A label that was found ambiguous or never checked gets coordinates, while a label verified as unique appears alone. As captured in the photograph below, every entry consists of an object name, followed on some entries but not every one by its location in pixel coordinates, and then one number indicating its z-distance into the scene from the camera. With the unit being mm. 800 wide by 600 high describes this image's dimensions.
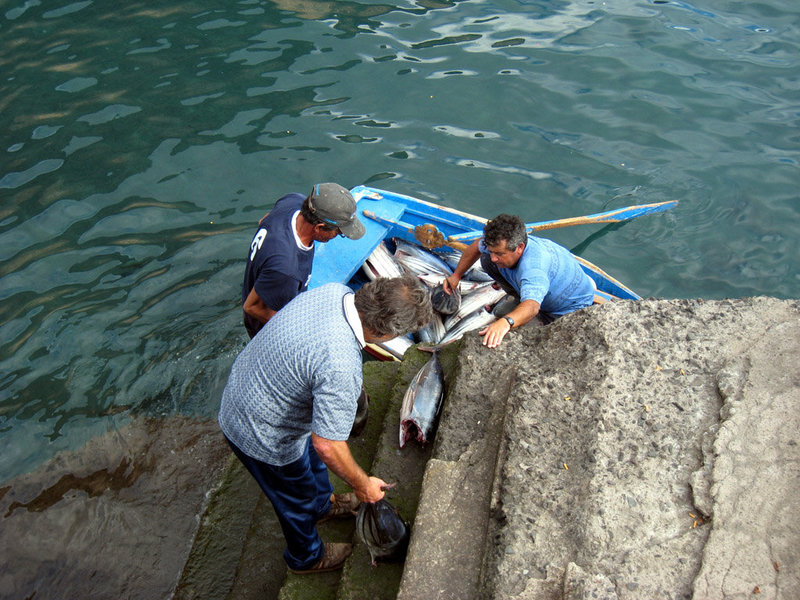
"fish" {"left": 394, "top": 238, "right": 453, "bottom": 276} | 7625
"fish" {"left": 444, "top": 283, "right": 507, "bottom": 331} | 7086
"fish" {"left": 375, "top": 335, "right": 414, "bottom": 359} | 6738
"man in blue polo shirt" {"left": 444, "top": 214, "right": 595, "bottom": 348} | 5477
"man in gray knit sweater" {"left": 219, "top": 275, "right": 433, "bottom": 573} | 3430
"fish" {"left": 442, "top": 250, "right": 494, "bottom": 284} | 7716
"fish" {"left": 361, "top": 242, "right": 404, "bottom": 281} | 7387
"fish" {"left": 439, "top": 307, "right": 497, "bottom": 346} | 6855
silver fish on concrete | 4738
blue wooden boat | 7129
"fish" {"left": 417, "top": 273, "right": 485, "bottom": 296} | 7375
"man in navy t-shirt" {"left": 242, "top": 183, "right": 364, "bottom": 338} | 4965
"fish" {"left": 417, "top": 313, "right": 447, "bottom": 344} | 6973
